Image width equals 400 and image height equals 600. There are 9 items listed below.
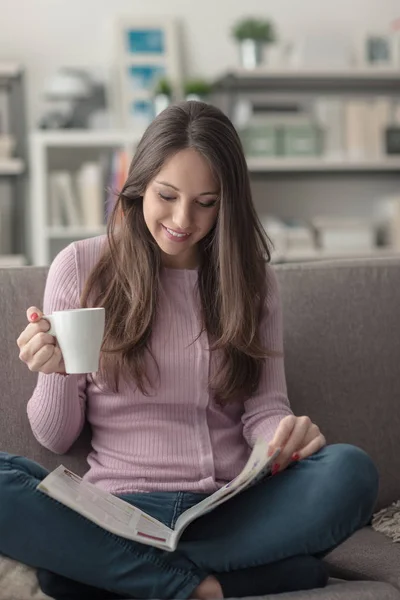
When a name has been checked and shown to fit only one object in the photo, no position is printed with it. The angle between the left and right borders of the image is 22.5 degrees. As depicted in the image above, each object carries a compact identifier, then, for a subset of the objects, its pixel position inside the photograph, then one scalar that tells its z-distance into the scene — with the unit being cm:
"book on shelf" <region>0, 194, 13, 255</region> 422
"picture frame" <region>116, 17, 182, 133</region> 434
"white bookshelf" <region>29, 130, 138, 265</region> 417
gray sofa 179
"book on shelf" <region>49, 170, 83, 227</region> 420
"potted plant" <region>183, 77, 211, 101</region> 426
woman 145
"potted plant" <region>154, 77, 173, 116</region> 420
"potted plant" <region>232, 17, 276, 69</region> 431
